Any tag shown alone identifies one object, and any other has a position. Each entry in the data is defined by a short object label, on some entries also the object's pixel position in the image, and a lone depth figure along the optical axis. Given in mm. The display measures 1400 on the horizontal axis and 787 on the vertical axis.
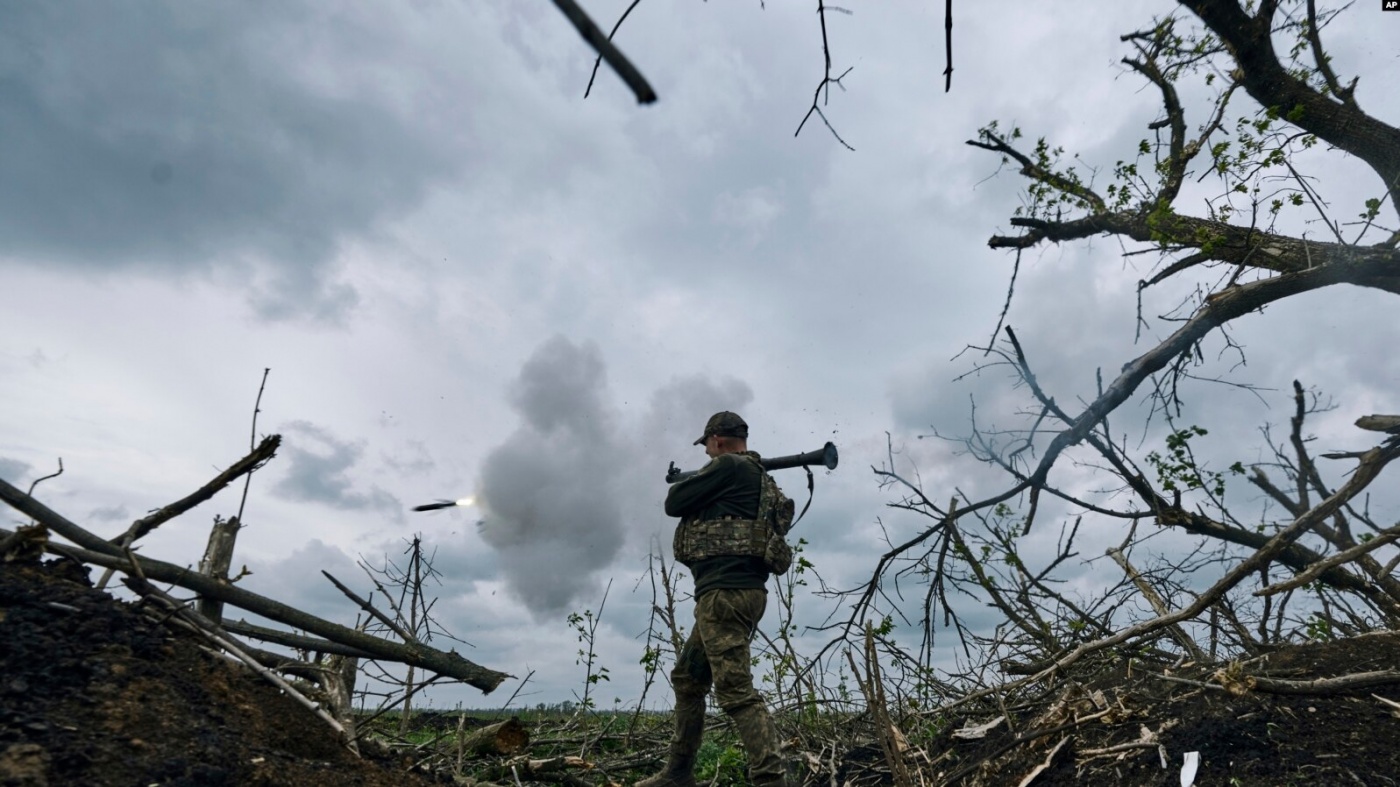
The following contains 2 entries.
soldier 5496
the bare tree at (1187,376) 5762
